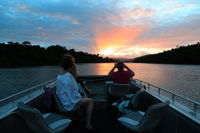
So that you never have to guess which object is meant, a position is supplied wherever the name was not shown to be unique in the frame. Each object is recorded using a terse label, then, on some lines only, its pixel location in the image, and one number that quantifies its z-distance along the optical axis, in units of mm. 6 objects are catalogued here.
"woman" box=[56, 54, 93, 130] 1870
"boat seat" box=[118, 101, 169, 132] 1416
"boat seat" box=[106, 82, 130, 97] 2849
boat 1427
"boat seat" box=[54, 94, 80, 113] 1935
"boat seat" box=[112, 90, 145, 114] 2097
